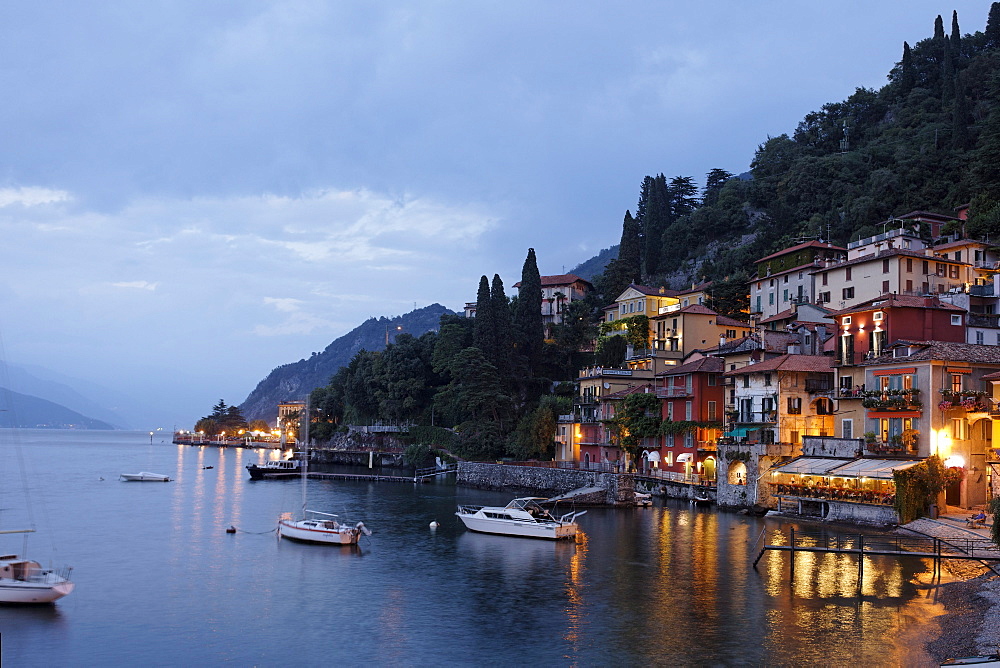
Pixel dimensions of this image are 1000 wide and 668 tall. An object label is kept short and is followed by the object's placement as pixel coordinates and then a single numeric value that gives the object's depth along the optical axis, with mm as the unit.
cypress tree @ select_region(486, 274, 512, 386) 105125
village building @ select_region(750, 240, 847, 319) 83625
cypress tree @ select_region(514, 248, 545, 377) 108938
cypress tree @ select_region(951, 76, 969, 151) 99062
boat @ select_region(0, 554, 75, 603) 33625
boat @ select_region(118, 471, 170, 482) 102812
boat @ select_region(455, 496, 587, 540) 52344
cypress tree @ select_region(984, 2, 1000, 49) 123125
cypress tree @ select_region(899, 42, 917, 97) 125812
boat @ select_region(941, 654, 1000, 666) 20464
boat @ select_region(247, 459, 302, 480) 105125
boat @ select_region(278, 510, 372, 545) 50094
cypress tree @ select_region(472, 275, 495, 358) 104750
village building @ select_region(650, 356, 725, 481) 71625
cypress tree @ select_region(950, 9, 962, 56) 121250
